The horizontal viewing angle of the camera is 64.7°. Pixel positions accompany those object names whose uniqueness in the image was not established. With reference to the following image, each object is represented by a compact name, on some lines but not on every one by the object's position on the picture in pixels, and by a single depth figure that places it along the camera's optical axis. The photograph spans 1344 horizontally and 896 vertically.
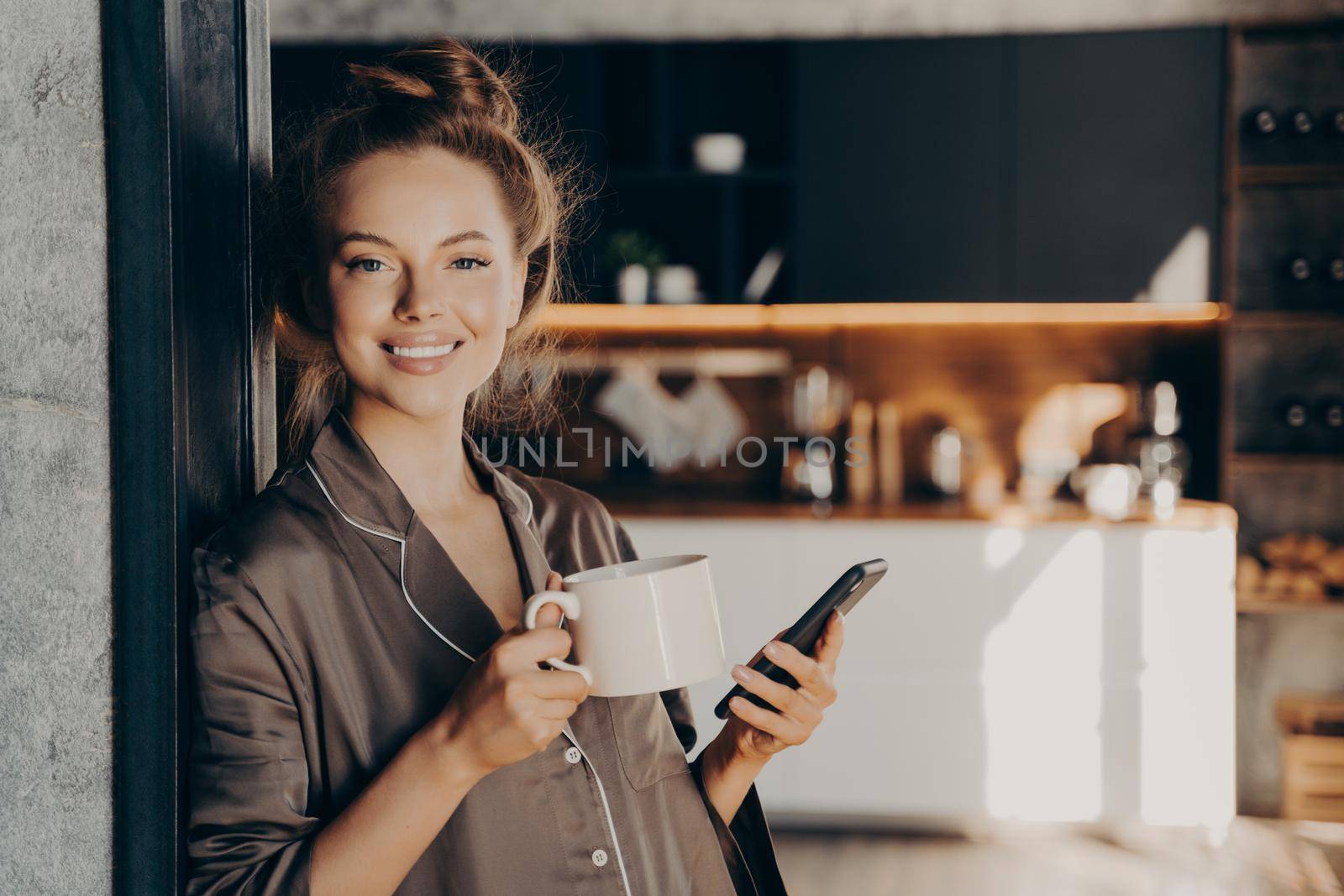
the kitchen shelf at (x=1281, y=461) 3.30
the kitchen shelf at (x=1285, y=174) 3.28
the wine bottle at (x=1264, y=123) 3.32
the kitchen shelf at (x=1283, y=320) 3.26
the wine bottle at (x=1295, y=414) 3.35
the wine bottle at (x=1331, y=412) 3.33
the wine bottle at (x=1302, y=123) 3.30
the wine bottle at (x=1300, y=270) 3.33
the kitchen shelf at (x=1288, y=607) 3.17
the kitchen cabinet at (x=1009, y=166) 3.29
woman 0.65
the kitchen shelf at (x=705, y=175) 3.47
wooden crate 3.20
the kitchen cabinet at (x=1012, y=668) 3.03
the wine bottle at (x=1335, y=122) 3.29
